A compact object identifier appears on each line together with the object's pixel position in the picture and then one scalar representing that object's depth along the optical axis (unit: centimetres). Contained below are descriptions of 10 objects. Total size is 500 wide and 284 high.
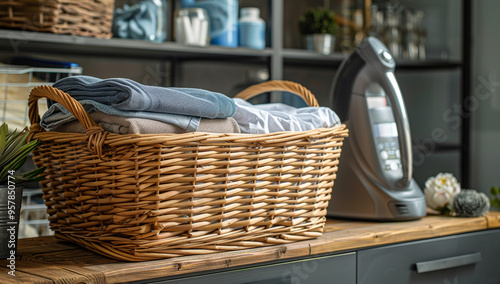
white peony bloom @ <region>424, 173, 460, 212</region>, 120
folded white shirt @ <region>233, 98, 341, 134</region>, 85
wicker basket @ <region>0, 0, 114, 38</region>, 116
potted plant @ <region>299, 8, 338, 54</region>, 169
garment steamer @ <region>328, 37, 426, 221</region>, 109
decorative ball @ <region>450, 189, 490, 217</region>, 116
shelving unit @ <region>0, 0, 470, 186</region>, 122
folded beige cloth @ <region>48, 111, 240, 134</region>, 73
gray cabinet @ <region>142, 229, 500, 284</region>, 84
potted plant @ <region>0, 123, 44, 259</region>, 77
